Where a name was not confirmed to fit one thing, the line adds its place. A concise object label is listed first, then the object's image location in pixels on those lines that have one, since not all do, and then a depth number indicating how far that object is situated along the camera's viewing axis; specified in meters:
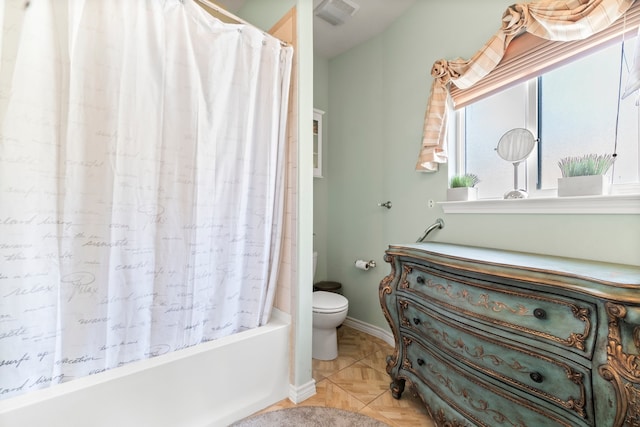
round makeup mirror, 1.47
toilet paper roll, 2.31
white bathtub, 0.96
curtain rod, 1.34
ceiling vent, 1.96
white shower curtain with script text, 0.95
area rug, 1.36
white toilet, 1.91
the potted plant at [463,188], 1.70
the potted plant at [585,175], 1.16
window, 1.22
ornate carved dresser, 0.75
